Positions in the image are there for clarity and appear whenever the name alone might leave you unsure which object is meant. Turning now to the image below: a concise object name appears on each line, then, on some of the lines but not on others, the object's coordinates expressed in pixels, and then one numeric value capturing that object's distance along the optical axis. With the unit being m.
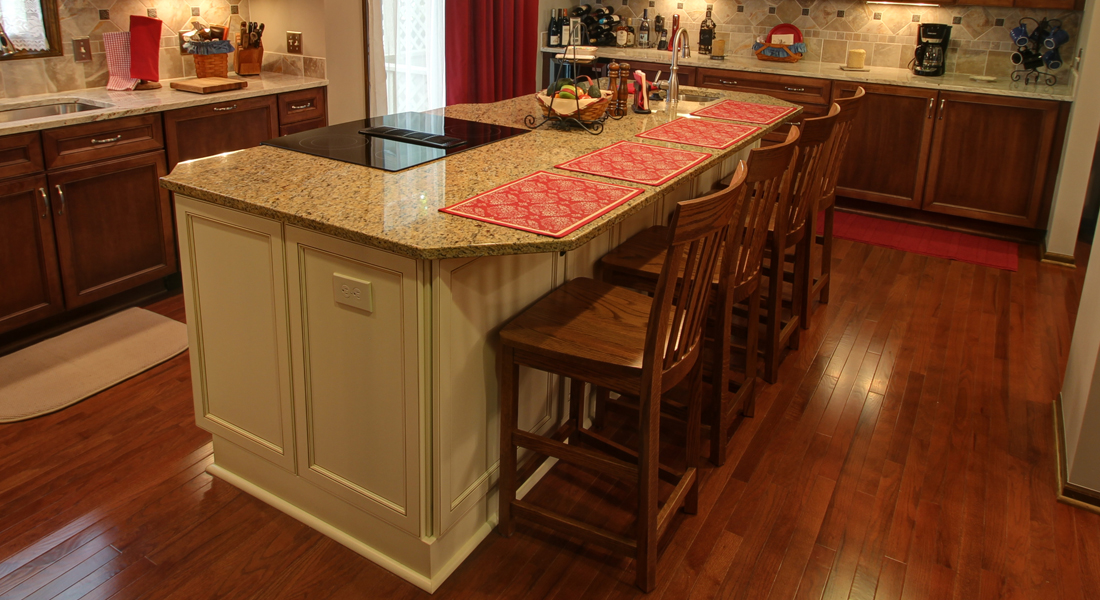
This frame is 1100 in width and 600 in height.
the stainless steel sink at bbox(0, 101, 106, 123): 3.43
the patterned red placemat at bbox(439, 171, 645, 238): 1.88
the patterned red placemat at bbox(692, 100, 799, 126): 3.30
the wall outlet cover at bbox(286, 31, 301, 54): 4.38
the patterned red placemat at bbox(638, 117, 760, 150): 2.84
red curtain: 4.79
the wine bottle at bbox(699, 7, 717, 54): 5.90
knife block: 4.29
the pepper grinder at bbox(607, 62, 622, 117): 3.20
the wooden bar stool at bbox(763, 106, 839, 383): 2.91
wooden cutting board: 3.79
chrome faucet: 3.53
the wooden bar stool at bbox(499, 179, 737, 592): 1.84
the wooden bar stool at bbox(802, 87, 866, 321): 3.25
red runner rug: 4.61
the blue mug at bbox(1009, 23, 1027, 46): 4.93
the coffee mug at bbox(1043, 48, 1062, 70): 4.93
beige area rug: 2.84
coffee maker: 5.09
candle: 5.32
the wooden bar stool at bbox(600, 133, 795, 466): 2.31
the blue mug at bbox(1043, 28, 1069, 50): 4.82
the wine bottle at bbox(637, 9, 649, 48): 6.16
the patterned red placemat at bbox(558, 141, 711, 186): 2.34
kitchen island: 1.86
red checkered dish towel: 3.74
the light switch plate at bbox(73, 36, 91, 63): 3.71
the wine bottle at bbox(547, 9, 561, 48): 6.04
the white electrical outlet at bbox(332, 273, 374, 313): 1.89
